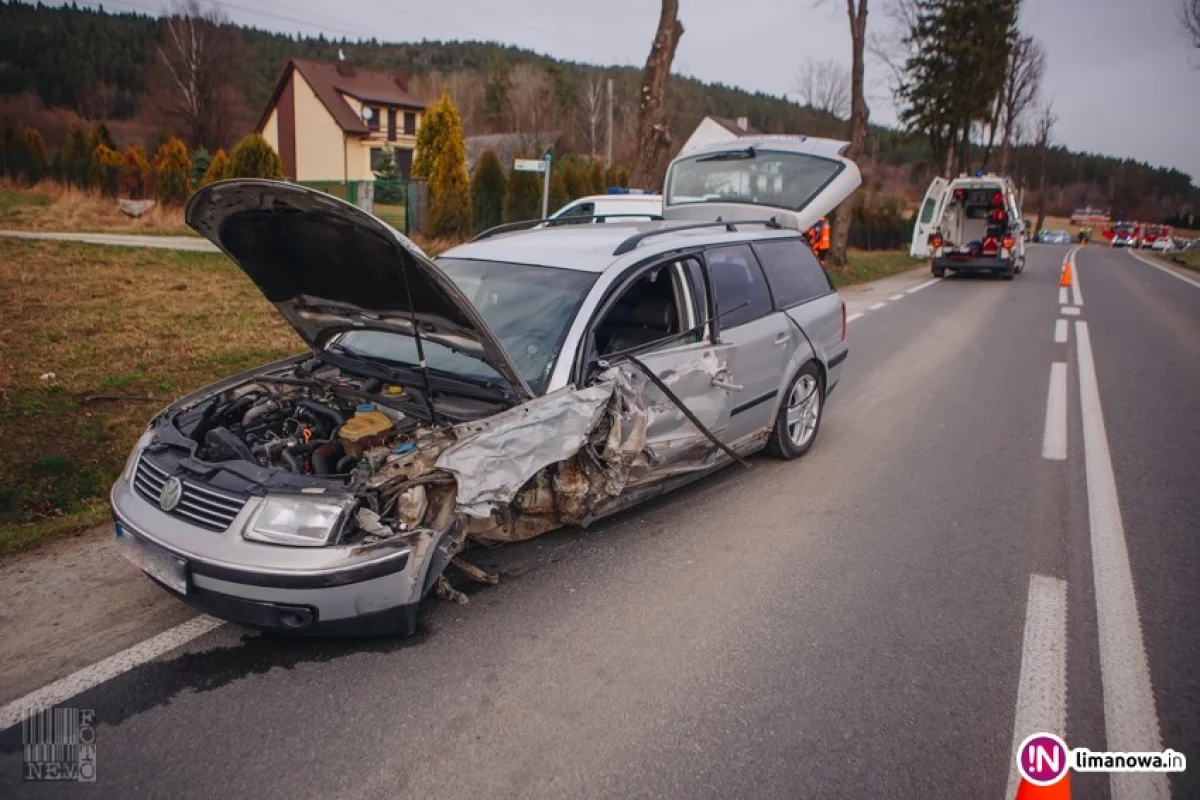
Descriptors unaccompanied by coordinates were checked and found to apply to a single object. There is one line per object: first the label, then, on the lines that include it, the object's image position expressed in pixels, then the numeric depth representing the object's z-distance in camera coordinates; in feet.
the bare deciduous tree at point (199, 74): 146.82
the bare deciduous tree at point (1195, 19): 74.54
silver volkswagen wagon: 9.80
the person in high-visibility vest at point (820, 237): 44.56
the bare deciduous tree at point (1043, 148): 209.77
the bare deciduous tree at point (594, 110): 209.87
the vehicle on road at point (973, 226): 63.77
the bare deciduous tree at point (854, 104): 68.95
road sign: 43.88
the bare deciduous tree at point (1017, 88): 143.84
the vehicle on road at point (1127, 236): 192.34
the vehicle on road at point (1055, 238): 201.98
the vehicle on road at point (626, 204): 42.86
